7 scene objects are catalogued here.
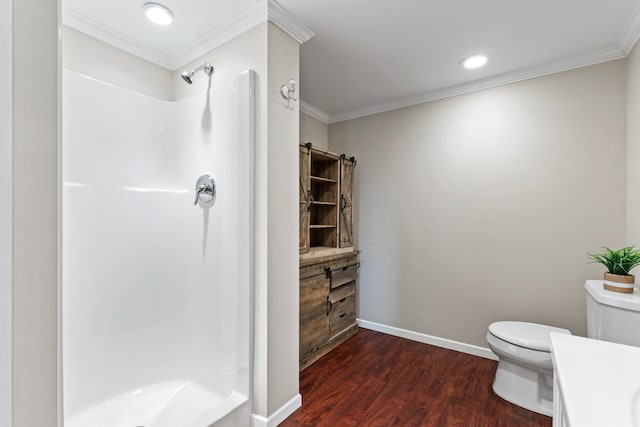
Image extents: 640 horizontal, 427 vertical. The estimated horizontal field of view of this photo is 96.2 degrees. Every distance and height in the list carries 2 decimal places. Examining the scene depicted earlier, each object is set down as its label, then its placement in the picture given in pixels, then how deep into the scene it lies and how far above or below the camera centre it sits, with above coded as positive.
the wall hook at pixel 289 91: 1.65 +0.73
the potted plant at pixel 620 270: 1.40 -0.28
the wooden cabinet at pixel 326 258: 2.19 -0.35
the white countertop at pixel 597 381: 0.60 -0.41
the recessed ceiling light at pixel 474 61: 2.02 +1.11
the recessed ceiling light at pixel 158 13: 1.53 +1.12
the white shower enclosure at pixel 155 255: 1.56 -0.23
